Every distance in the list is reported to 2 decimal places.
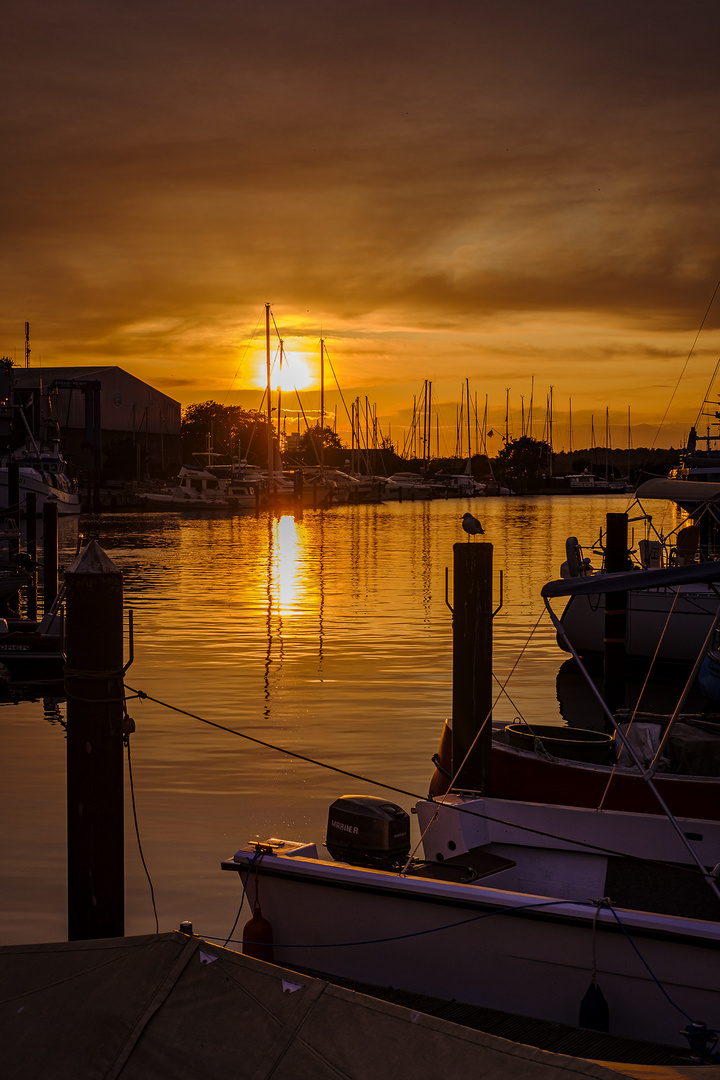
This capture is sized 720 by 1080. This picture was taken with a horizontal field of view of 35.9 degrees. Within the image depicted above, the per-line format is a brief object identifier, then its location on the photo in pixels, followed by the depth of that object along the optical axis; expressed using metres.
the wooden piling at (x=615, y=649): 18.27
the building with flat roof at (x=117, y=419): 100.69
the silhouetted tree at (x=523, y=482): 187.99
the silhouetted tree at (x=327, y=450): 159.25
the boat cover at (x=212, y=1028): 5.51
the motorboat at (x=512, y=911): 7.41
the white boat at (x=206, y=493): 99.75
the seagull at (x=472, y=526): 11.74
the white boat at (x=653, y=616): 22.33
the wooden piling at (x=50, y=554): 26.19
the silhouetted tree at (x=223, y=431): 149.75
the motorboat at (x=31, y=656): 20.91
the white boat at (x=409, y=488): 138.25
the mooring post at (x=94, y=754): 7.36
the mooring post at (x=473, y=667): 10.69
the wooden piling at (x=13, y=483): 41.30
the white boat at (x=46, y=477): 73.62
